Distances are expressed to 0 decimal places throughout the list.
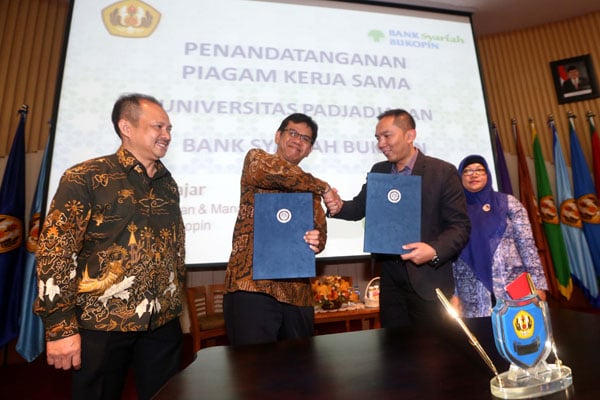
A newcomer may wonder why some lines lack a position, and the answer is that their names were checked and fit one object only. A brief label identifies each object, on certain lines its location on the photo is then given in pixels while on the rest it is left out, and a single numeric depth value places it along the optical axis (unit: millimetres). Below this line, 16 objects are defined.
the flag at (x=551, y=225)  4035
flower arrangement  3271
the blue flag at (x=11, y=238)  2996
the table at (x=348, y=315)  3122
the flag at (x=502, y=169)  4168
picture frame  4641
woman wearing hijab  2252
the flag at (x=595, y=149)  4281
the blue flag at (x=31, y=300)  2953
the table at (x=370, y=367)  628
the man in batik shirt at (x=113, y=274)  1136
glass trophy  600
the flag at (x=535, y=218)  4031
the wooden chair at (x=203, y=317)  3148
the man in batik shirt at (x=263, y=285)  1359
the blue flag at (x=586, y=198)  4039
